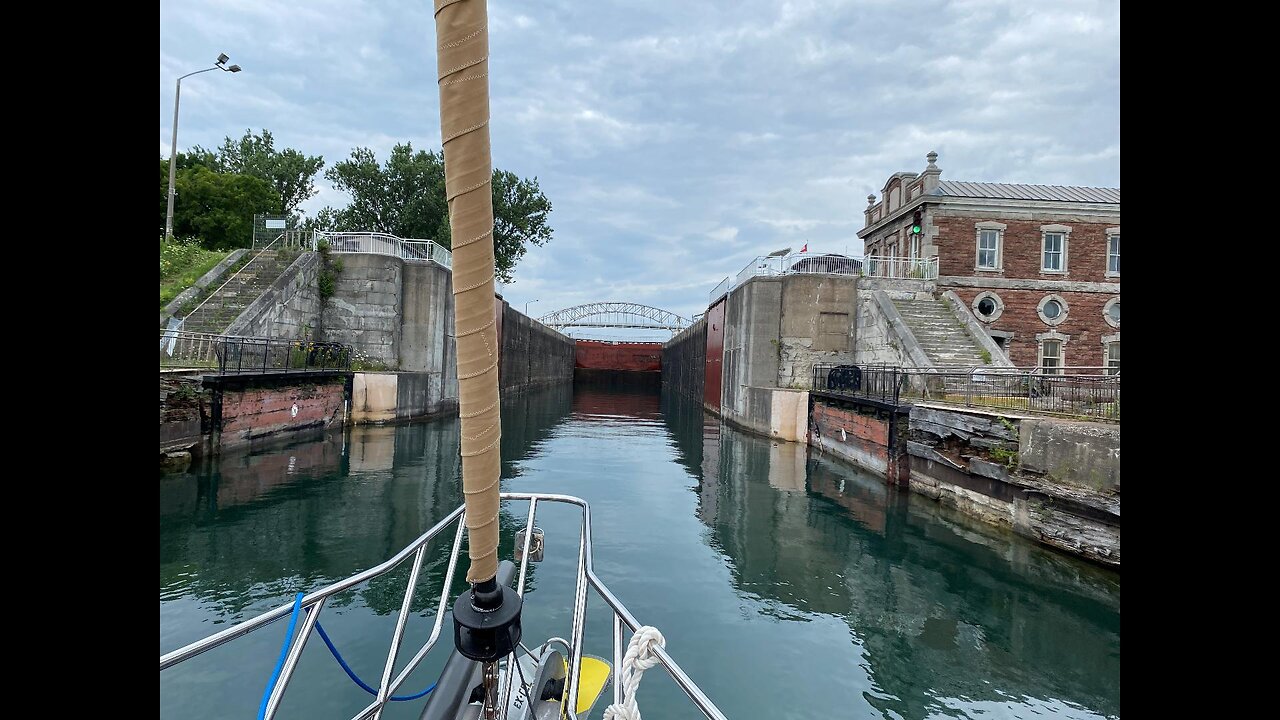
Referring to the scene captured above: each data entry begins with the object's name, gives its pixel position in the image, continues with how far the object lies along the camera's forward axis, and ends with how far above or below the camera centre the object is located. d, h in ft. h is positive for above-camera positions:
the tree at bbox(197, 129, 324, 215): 166.30 +55.35
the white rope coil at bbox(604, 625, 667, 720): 9.38 -4.67
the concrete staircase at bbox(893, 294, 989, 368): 66.49 +5.31
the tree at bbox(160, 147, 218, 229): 139.33 +49.12
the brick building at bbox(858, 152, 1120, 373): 83.92 +15.73
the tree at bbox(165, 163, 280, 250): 118.11 +30.71
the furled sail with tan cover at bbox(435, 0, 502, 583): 5.58 +1.41
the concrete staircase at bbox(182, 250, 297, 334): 63.16 +7.49
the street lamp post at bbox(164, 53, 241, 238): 77.94 +32.73
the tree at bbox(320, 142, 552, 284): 154.30 +44.93
